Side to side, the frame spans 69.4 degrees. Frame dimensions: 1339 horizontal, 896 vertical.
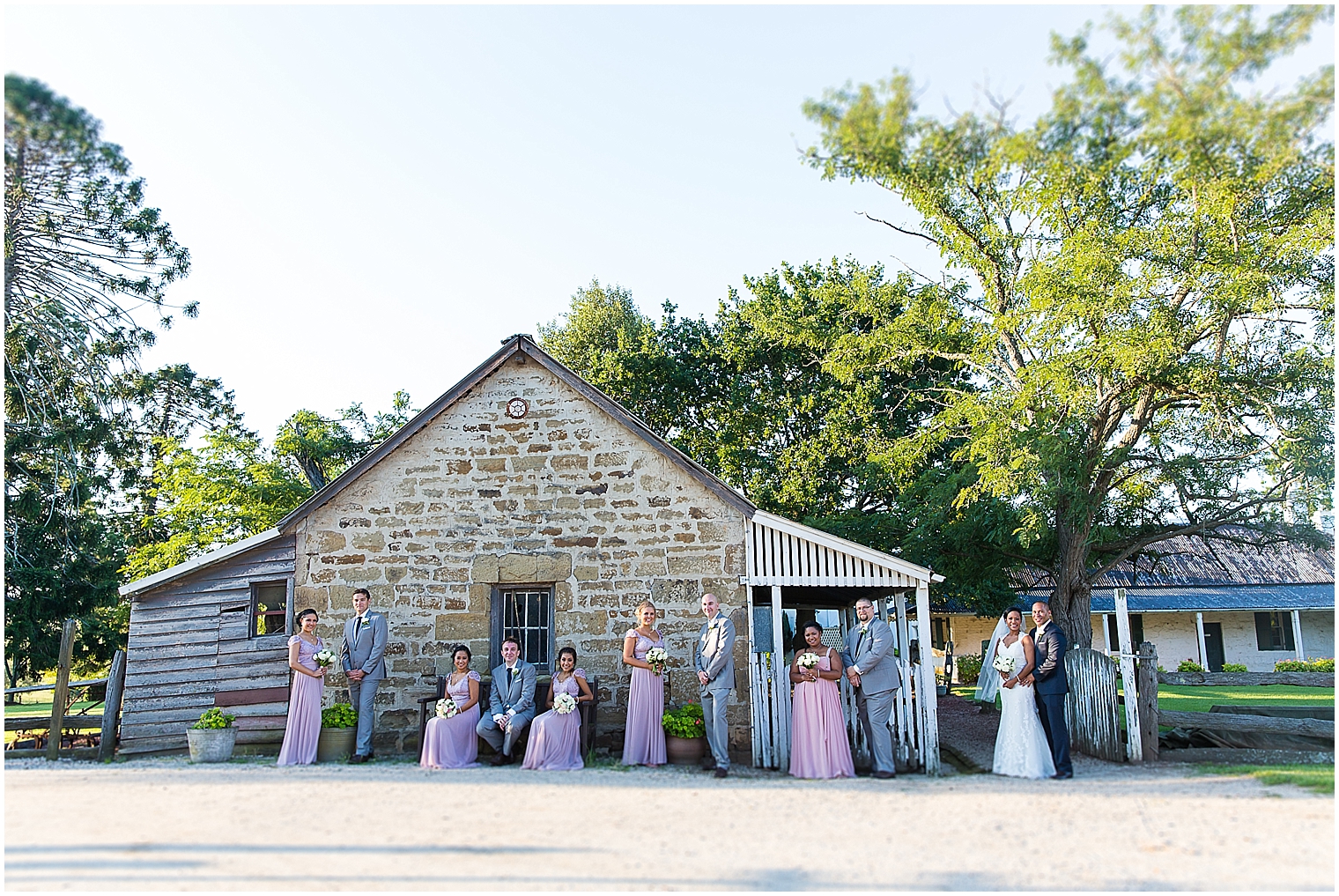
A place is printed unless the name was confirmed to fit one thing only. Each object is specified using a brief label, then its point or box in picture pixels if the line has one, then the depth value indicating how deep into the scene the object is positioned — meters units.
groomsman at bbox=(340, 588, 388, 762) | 10.83
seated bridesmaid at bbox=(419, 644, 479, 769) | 10.22
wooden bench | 10.83
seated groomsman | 10.47
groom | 9.53
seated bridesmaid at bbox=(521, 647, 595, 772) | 10.05
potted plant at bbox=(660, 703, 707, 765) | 10.43
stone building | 11.48
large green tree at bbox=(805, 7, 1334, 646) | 11.45
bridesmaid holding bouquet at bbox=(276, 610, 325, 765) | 10.58
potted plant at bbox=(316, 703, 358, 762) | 10.80
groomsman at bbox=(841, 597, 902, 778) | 9.80
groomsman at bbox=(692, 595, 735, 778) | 9.99
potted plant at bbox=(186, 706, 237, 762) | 10.79
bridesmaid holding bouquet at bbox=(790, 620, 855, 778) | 9.74
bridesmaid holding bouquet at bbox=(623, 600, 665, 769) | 10.37
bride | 9.48
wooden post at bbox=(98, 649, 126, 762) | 11.48
